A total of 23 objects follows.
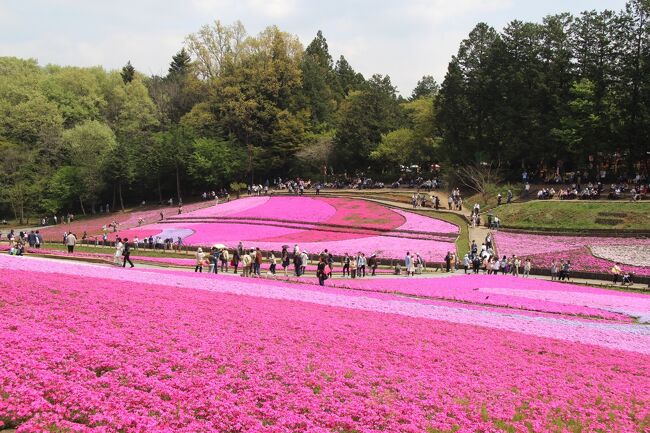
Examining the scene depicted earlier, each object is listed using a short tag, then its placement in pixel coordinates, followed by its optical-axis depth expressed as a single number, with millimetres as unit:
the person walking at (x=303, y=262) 33694
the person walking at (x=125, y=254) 31247
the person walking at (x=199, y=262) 32906
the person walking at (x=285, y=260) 33031
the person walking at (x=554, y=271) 36562
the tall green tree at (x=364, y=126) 86562
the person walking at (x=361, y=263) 34875
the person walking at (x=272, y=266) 32531
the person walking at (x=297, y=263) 33197
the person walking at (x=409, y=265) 35781
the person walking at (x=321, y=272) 28875
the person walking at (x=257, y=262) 31906
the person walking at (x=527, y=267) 37219
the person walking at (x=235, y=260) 33844
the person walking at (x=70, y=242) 39219
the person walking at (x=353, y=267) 34281
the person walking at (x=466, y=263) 38531
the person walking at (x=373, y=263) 35988
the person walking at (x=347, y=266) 34656
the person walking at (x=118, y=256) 32750
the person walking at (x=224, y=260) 34200
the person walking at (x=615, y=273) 35000
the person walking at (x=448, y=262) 38534
